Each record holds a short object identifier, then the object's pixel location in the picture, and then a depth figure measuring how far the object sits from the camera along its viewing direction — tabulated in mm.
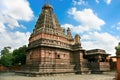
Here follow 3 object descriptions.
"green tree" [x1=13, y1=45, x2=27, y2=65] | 23248
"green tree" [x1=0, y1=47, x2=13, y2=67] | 24889
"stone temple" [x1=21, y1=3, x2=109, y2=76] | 12692
